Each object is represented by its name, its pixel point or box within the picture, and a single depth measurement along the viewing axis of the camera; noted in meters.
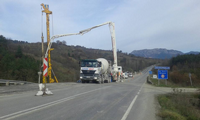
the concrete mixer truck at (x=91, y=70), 27.00
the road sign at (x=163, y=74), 27.66
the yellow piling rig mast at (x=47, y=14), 36.91
